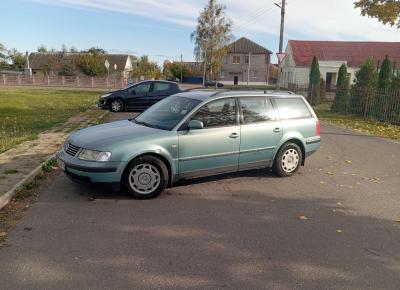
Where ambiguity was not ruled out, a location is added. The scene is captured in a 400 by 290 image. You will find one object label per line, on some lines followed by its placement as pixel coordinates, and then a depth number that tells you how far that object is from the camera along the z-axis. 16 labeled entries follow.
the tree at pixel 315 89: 25.06
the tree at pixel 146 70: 61.19
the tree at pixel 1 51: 44.21
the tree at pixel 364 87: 17.95
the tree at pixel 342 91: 20.14
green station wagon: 5.27
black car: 16.67
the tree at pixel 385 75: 19.42
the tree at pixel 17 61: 84.75
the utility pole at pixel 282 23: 24.05
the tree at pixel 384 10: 18.25
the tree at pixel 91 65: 62.53
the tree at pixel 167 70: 84.71
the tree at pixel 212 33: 51.88
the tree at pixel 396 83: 17.69
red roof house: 46.97
